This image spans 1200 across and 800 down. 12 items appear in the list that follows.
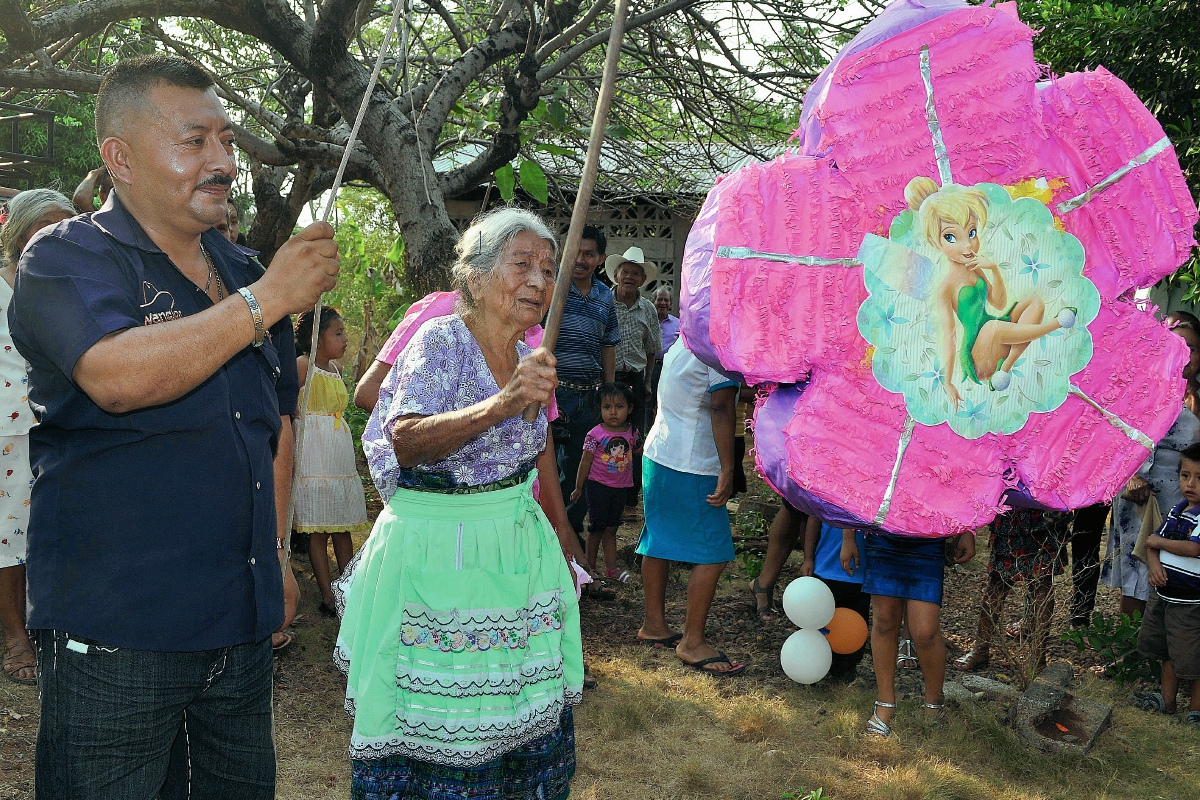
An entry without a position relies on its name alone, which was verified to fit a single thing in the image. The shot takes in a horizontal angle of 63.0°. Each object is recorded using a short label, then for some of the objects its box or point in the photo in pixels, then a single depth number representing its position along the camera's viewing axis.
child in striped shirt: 3.55
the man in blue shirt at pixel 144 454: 1.46
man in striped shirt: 4.69
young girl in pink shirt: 5.05
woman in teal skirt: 3.86
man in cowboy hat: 6.09
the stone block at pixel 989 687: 3.59
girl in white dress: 4.18
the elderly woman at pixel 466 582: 2.08
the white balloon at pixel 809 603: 3.67
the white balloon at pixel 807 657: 3.70
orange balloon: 3.79
